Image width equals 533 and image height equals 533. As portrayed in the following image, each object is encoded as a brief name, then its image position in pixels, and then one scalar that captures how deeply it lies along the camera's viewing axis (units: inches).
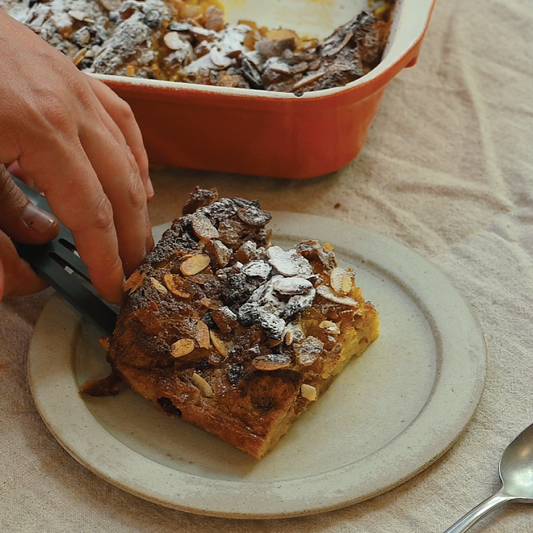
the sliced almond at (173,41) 33.6
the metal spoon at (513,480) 26.1
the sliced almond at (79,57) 33.1
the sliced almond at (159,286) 28.0
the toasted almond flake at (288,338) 27.2
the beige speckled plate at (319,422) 26.4
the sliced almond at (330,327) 27.8
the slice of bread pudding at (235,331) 27.1
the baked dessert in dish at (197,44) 32.8
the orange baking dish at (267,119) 30.9
